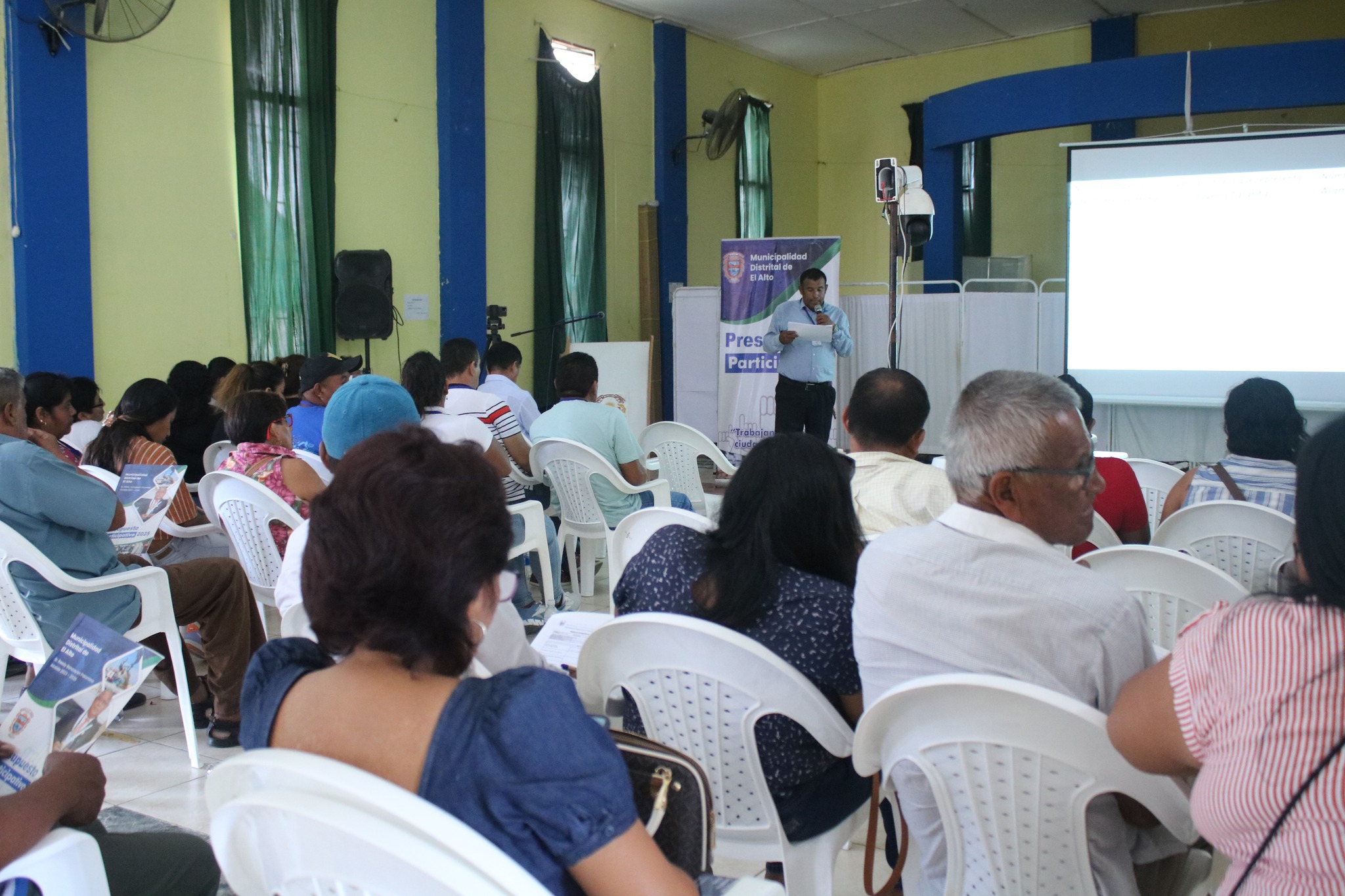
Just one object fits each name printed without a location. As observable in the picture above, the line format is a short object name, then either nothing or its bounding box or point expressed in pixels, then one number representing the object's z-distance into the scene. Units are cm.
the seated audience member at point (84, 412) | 402
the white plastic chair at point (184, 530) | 352
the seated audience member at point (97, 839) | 121
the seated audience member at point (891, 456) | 236
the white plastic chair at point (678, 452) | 484
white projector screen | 593
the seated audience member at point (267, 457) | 315
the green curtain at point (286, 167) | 628
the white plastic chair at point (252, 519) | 312
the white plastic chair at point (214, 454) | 411
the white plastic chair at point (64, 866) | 119
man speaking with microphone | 691
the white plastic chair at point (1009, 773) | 118
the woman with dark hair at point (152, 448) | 338
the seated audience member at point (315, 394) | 383
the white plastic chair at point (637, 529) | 266
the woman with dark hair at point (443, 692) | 97
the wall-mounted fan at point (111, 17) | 489
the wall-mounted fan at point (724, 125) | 923
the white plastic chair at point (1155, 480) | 349
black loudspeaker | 673
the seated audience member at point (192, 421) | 420
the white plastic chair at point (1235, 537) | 246
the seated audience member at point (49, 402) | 336
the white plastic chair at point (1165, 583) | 195
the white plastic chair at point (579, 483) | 416
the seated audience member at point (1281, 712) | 94
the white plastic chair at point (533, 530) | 369
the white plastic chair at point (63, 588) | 257
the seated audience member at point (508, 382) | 495
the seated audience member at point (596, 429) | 424
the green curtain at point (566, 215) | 838
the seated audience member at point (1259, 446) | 271
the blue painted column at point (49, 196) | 513
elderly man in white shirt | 131
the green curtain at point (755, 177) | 1040
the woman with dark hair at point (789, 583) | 165
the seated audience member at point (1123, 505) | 281
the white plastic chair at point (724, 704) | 153
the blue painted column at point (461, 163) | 752
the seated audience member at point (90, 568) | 257
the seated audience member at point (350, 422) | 218
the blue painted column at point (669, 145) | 938
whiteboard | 821
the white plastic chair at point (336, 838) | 81
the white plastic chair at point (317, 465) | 324
